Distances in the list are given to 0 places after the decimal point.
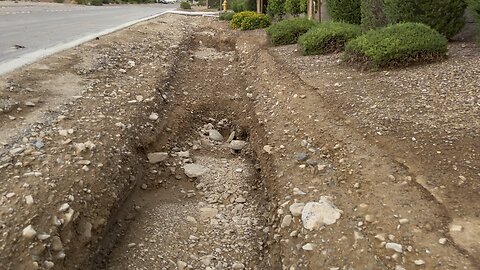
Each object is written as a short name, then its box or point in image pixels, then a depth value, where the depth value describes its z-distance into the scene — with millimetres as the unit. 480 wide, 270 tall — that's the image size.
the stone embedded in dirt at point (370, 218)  3432
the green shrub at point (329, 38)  9023
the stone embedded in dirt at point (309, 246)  3406
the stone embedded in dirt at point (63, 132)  4613
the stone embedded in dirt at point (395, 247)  3068
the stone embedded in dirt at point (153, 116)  6010
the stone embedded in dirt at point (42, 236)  3203
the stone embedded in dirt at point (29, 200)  3430
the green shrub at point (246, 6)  24375
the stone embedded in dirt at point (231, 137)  6544
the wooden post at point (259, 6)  21897
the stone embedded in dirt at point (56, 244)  3258
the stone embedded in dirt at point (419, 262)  2902
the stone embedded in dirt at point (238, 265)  3869
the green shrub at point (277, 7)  18469
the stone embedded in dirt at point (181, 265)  3805
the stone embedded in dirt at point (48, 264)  3095
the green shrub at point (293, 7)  16125
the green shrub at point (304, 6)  14727
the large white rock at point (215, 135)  6535
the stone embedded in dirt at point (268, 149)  5290
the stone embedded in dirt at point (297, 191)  4167
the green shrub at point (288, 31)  11281
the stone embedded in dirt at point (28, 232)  3150
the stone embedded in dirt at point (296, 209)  3887
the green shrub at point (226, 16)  21836
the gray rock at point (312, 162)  4582
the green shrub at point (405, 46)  6891
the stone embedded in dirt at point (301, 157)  4769
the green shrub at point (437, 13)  7859
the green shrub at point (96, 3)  47175
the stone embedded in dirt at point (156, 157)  5414
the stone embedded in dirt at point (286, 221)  3908
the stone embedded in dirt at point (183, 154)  5801
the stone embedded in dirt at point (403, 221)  3317
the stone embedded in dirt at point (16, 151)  4082
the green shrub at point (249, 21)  15961
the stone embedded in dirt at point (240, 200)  4879
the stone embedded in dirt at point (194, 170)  5364
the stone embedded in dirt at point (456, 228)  3154
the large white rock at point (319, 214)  3588
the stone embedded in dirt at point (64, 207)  3515
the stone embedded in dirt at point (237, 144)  6213
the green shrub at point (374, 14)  9227
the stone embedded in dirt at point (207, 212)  4578
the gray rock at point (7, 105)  5048
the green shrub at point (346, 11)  11219
